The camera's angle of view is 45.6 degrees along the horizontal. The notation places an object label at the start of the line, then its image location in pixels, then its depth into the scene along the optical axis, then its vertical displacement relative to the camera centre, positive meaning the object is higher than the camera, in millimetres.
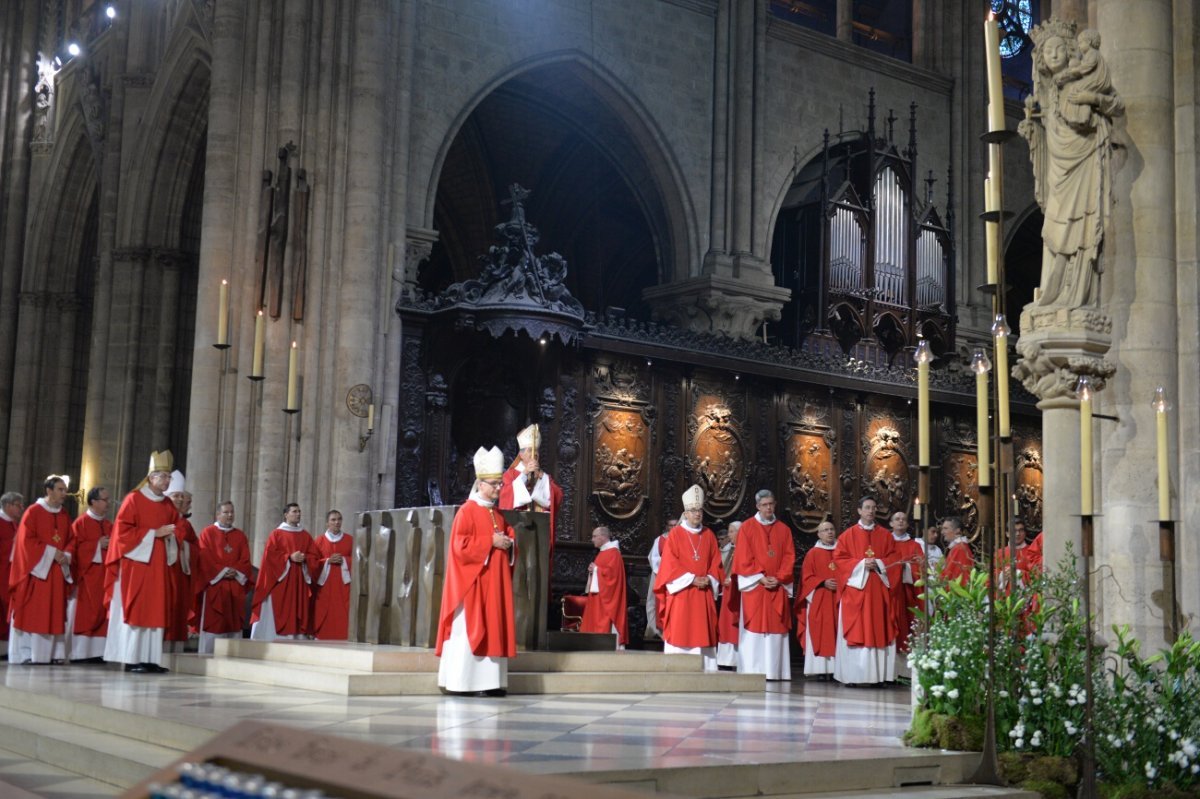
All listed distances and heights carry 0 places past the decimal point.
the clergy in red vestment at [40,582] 12914 -217
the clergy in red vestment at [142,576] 11820 -129
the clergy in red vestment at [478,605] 9602 -244
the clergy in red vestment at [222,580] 14656 -180
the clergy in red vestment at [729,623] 15469 -519
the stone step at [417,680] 9555 -815
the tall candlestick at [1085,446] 6602 +655
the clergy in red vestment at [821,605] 14945 -296
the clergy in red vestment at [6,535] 13859 +213
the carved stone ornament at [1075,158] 8477 +2533
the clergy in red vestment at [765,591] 14492 -159
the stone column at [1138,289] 8453 +1790
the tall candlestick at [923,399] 6811 +898
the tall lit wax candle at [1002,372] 6867 +999
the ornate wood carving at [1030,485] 23188 +1589
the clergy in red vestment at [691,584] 14055 -100
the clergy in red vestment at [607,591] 16391 -217
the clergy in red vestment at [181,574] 12695 -115
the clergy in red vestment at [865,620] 14258 -418
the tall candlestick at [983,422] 6516 +739
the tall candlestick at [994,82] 6492 +2278
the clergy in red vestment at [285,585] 15359 -231
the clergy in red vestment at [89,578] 13516 -180
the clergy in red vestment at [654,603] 16586 -366
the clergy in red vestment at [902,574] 14641 +54
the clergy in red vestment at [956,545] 14234 +353
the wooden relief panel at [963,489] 22328 +1434
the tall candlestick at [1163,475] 7363 +569
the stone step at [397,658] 10008 -683
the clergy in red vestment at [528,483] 12430 +787
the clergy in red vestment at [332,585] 15492 -218
